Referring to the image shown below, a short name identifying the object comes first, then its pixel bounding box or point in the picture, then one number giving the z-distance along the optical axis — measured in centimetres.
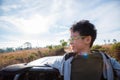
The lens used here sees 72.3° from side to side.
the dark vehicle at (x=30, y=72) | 90
